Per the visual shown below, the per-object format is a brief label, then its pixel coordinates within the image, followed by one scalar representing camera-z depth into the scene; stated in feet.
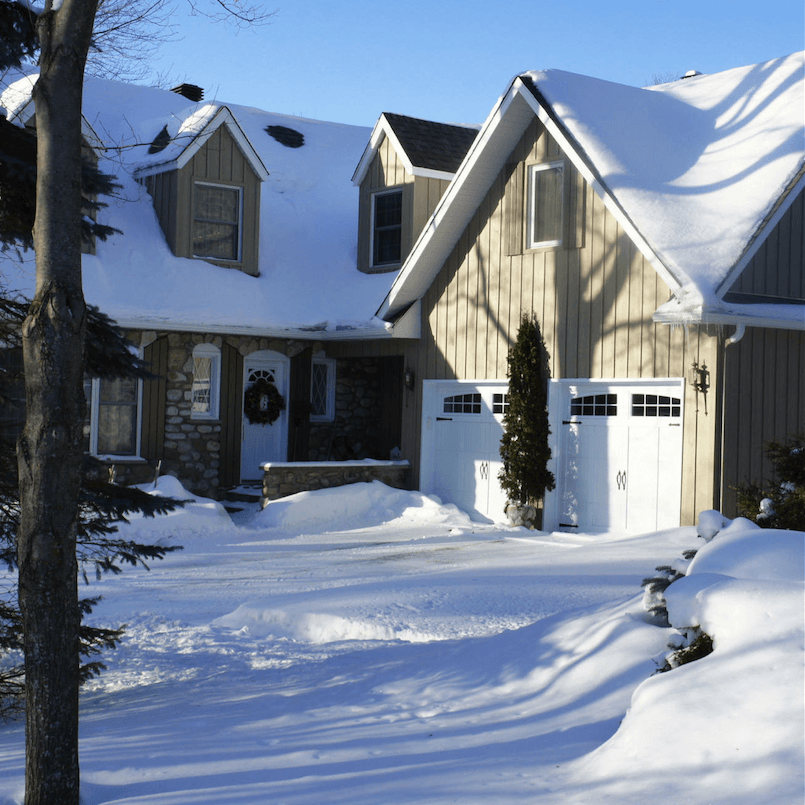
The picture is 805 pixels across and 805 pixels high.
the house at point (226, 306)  56.03
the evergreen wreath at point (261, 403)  61.67
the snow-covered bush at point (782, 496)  26.16
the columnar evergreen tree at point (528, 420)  48.73
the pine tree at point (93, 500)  22.20
